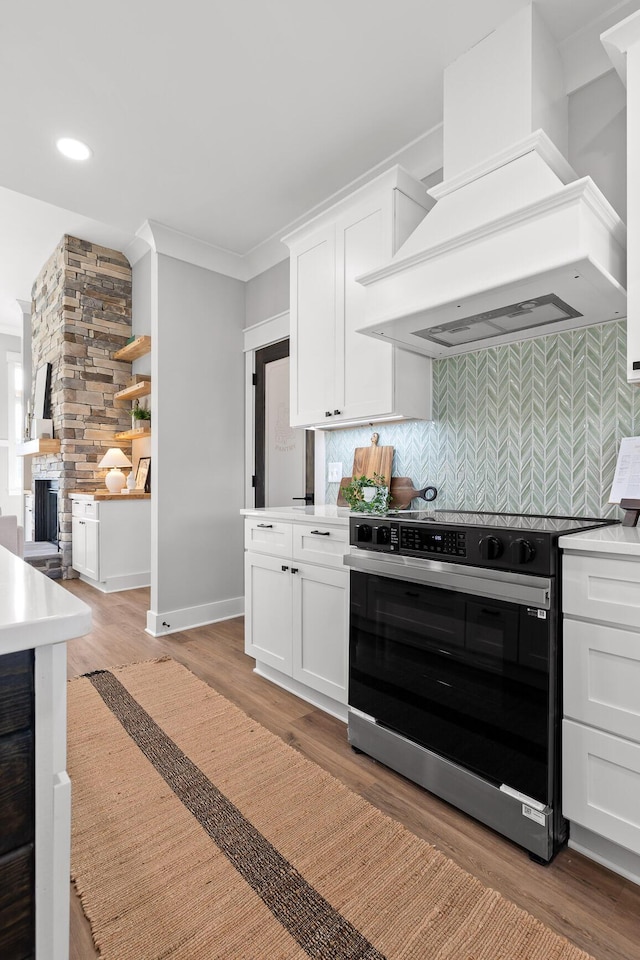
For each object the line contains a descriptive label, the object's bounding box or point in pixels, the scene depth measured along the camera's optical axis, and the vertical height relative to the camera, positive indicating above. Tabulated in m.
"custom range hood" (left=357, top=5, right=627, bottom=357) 1.58 +0.83
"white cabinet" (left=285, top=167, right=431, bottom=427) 2.38 +0.84
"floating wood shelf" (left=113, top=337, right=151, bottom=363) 4.97 +1.30
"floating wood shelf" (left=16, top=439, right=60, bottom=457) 5.47 +0.29
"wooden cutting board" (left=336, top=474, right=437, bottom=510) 2.53 -0.09
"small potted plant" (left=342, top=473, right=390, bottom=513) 2.41 -0.09
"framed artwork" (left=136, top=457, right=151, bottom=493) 5.28 -0.02
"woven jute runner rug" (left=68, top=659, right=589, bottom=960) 1.23 -1.14
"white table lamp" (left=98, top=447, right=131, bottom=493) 5.32 +0.09
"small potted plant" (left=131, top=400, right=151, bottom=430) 5.26 +0.60
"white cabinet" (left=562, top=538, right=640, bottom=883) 1.35 -0.65
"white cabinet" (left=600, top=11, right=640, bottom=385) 1.57 +0.98
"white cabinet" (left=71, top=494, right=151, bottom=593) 4.79 -0.68
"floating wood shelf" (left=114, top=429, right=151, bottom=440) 5.18 +0.41
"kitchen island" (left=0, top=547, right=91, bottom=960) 0.67 -0.44
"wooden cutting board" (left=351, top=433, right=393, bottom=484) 2.73 +0.08
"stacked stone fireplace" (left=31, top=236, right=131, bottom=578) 5.35 +1.27
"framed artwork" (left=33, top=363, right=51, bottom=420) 5.89 +0.93
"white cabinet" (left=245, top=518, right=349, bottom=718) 2.27 -0.71
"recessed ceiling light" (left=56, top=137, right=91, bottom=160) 2.64 +1.74
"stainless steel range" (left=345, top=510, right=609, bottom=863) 1.48 -0.62
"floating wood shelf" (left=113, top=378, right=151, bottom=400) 4.99 +0.85
